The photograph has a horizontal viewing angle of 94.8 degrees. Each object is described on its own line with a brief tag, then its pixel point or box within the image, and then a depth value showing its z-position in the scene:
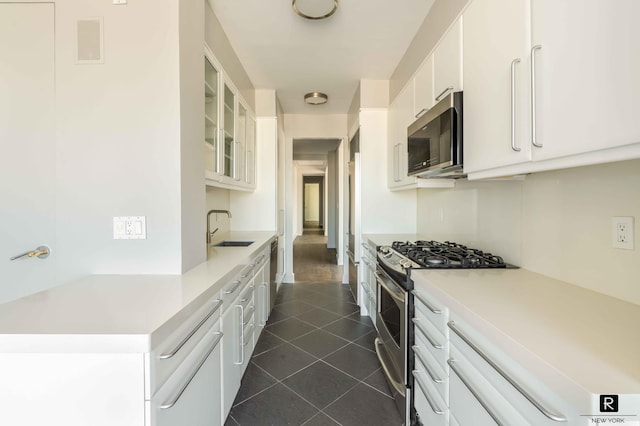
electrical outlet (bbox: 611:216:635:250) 1.05
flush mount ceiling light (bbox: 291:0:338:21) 2.13
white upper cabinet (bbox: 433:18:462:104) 1.68
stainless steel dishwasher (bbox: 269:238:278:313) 3.18
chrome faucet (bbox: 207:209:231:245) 2.69
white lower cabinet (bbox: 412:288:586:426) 0.74
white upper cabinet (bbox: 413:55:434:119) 2.12
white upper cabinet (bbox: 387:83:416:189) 2.63
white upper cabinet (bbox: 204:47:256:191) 2.25
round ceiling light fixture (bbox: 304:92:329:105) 3.98
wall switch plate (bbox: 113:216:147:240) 1.54
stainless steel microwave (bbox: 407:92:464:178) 1.62
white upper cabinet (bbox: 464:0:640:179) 0.78
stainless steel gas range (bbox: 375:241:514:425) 1.63
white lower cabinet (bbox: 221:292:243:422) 1.57
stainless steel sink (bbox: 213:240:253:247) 2.85
